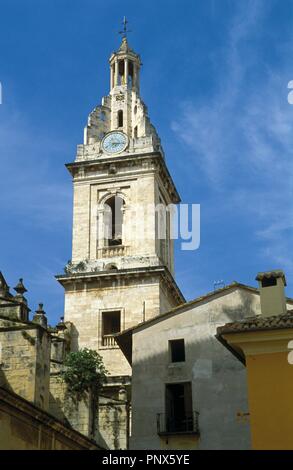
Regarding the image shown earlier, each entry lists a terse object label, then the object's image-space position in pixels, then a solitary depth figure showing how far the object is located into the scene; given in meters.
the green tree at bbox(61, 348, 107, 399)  36.61
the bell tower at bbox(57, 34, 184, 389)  48.91
